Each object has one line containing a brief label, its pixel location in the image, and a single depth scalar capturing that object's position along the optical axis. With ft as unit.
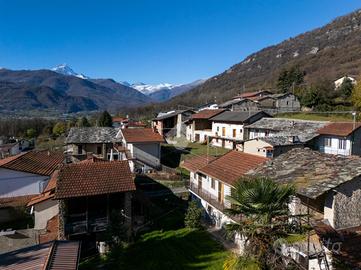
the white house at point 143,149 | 130.62
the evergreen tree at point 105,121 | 258.51
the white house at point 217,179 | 75.41
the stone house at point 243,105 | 228.02
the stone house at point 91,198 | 70.95
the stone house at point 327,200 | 41.75
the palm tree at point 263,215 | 29.81
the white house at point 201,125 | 189.17
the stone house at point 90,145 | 149.18
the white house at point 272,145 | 99.35
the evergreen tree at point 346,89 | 215.51
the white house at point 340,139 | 116.78
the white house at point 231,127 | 159.94
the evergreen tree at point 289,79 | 270.67
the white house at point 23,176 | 93.50
